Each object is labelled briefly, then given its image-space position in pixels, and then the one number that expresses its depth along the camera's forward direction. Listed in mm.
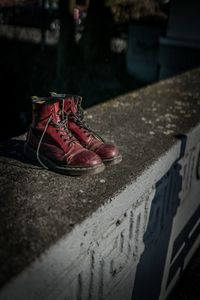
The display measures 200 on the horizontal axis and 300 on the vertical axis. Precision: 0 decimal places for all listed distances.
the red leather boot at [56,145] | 1855
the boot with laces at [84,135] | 1996
